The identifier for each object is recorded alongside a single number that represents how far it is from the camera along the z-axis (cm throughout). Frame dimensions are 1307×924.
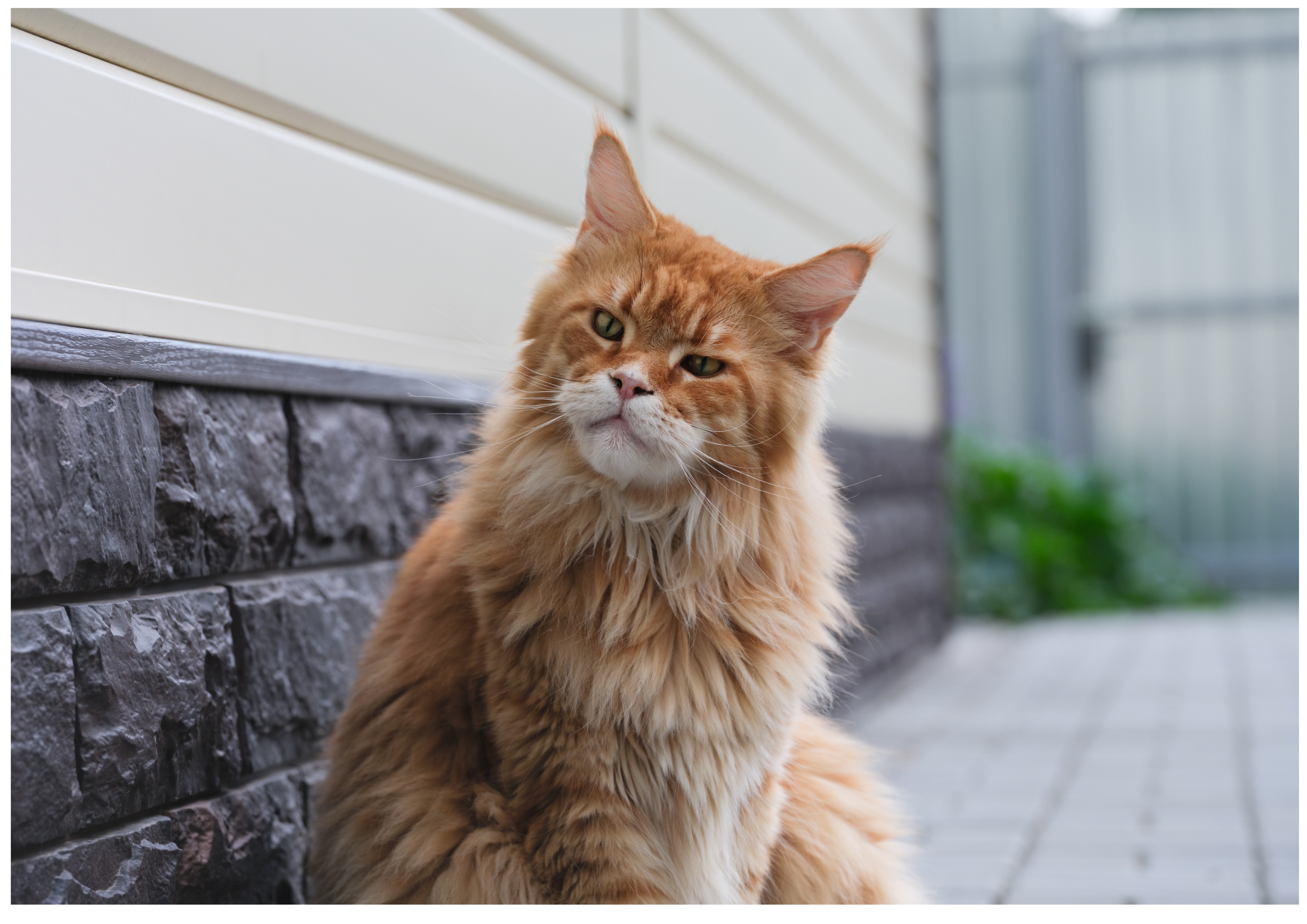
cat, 164
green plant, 759
